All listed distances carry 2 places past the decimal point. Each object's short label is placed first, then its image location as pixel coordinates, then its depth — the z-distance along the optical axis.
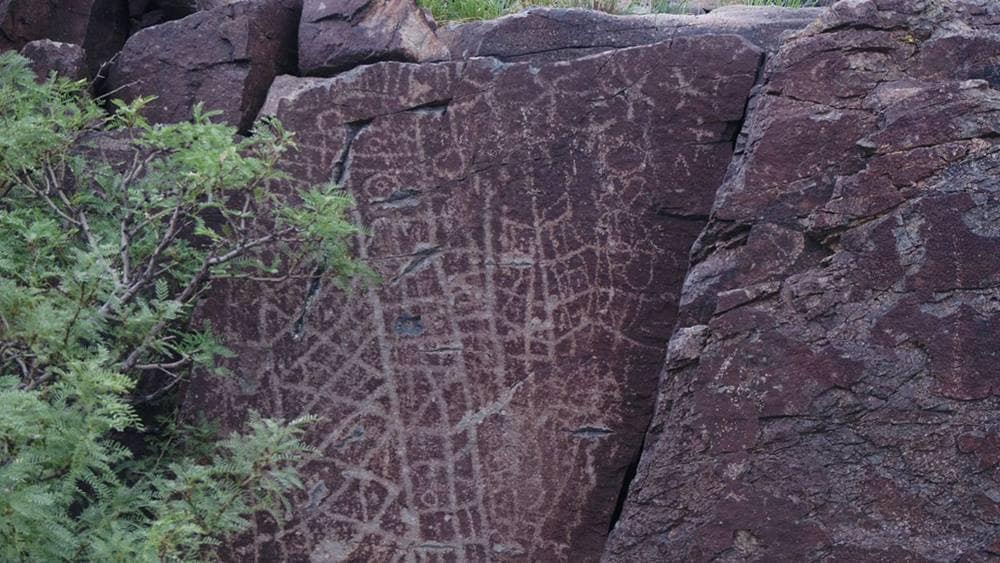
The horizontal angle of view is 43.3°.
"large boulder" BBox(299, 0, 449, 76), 3.70
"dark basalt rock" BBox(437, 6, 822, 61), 3.64
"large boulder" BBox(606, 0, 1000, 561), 2.62
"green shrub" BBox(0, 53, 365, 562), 2.75
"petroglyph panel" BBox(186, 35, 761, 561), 3.32
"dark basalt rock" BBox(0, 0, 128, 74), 4.08
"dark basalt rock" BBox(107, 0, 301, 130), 3.80
